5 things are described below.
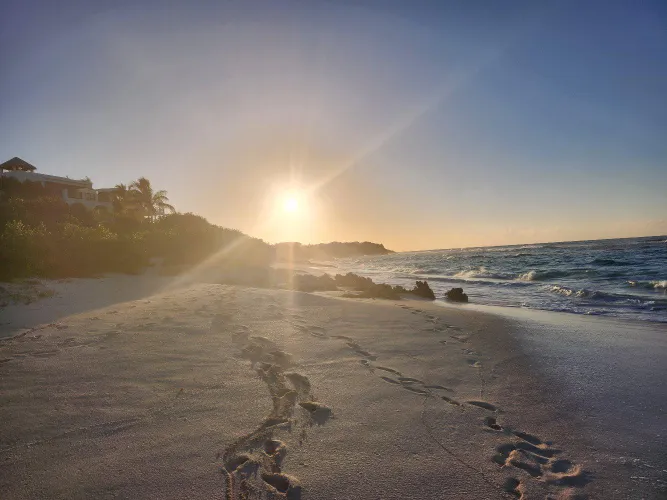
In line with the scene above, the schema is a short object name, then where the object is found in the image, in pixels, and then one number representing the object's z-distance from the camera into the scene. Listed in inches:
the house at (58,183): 1104.0
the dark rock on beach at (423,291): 509.7
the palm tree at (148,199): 1384.1
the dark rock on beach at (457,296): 482.6
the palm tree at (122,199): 1301.7
